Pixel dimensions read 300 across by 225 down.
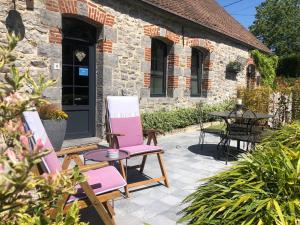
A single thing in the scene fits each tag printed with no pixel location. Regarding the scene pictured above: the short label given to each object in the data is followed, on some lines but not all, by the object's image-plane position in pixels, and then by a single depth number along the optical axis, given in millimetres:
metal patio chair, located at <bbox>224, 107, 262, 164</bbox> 5332
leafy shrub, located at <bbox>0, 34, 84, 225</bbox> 996
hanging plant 11789
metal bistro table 5481
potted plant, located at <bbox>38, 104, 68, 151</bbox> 5078
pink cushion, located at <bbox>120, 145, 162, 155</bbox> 3916
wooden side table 3406
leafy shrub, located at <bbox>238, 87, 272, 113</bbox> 8820
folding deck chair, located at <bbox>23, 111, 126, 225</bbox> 2457
